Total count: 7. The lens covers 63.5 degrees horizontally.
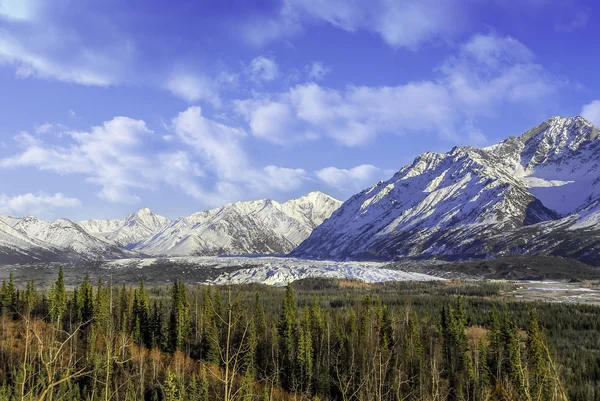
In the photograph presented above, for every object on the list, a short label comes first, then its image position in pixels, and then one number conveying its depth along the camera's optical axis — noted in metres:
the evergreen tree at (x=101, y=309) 109.88
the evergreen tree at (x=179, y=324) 108.12
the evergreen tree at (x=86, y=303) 117.94
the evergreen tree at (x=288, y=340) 97.56
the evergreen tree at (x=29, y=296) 118.24
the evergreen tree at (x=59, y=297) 112.75
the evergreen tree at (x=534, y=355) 72.01
